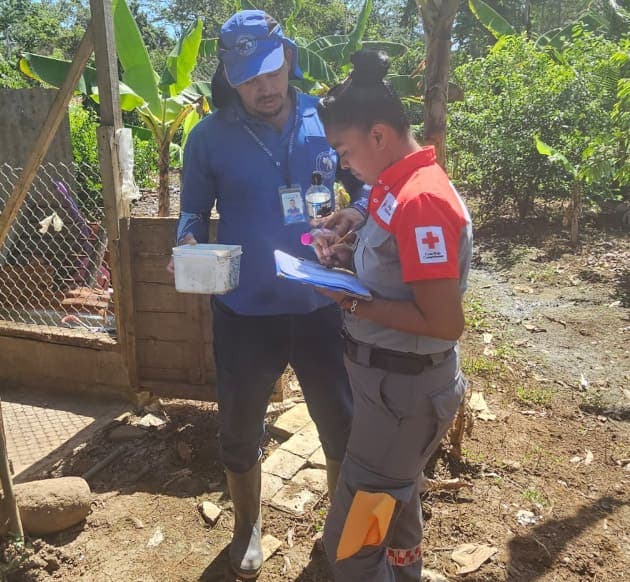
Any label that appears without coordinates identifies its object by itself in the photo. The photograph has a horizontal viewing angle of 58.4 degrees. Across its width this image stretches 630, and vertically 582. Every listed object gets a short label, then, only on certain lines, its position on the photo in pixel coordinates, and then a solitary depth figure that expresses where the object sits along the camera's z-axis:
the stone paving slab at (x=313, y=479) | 3.08
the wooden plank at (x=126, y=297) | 3.50
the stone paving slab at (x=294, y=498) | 2.93
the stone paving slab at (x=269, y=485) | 3.02
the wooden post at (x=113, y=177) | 3.20
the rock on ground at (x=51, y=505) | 2.69
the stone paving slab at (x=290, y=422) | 3.62
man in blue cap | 2.17
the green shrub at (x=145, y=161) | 9.45
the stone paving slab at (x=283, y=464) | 3.19
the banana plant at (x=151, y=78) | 4.95
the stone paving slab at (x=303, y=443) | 3.37
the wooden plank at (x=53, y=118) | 3.13
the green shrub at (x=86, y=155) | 7.45
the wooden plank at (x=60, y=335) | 3.99
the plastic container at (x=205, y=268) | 2.04
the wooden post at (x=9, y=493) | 2.35
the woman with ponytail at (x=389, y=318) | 1.44
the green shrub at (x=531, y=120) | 8.34
